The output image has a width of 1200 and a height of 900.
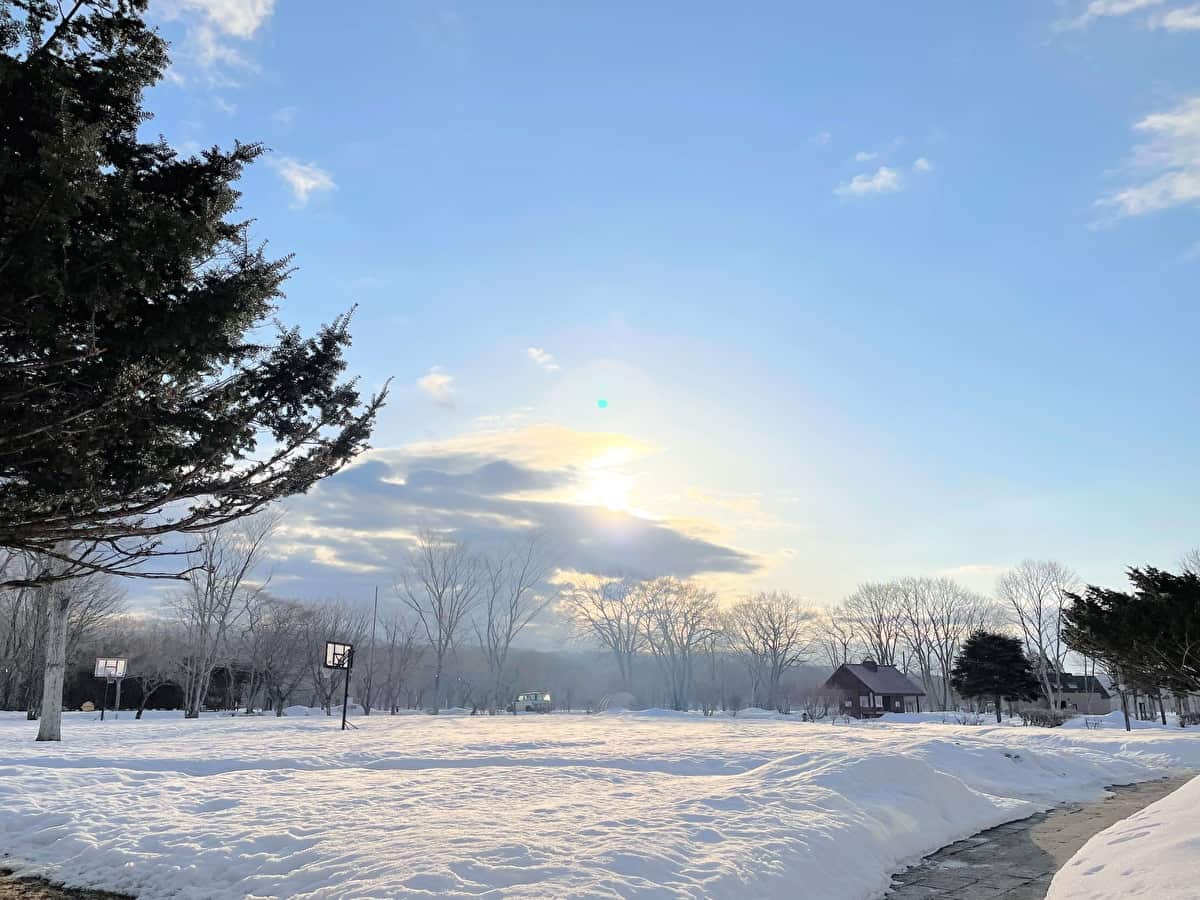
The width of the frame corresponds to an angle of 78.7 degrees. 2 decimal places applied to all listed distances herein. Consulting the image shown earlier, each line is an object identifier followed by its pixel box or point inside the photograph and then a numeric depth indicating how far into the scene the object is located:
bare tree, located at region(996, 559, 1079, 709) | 56.97
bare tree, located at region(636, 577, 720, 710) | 73.19
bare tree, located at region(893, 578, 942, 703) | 71.31
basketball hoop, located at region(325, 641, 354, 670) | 30.04
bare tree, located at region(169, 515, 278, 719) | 37.94
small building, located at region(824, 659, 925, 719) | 56.66
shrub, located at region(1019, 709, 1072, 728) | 37.22
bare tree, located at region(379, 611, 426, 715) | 56.91
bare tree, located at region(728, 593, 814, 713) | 73.56
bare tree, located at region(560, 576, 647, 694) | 73.31
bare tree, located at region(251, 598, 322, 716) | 47.22
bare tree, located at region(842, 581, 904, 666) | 73.94
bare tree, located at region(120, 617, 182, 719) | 46.78
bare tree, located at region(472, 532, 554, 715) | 57.72
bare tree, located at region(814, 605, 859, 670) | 78.15
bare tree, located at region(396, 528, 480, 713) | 53.84
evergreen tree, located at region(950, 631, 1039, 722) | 42.88
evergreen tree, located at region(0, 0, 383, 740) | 4.53
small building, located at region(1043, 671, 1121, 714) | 68.25
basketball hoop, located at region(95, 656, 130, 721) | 37.09
